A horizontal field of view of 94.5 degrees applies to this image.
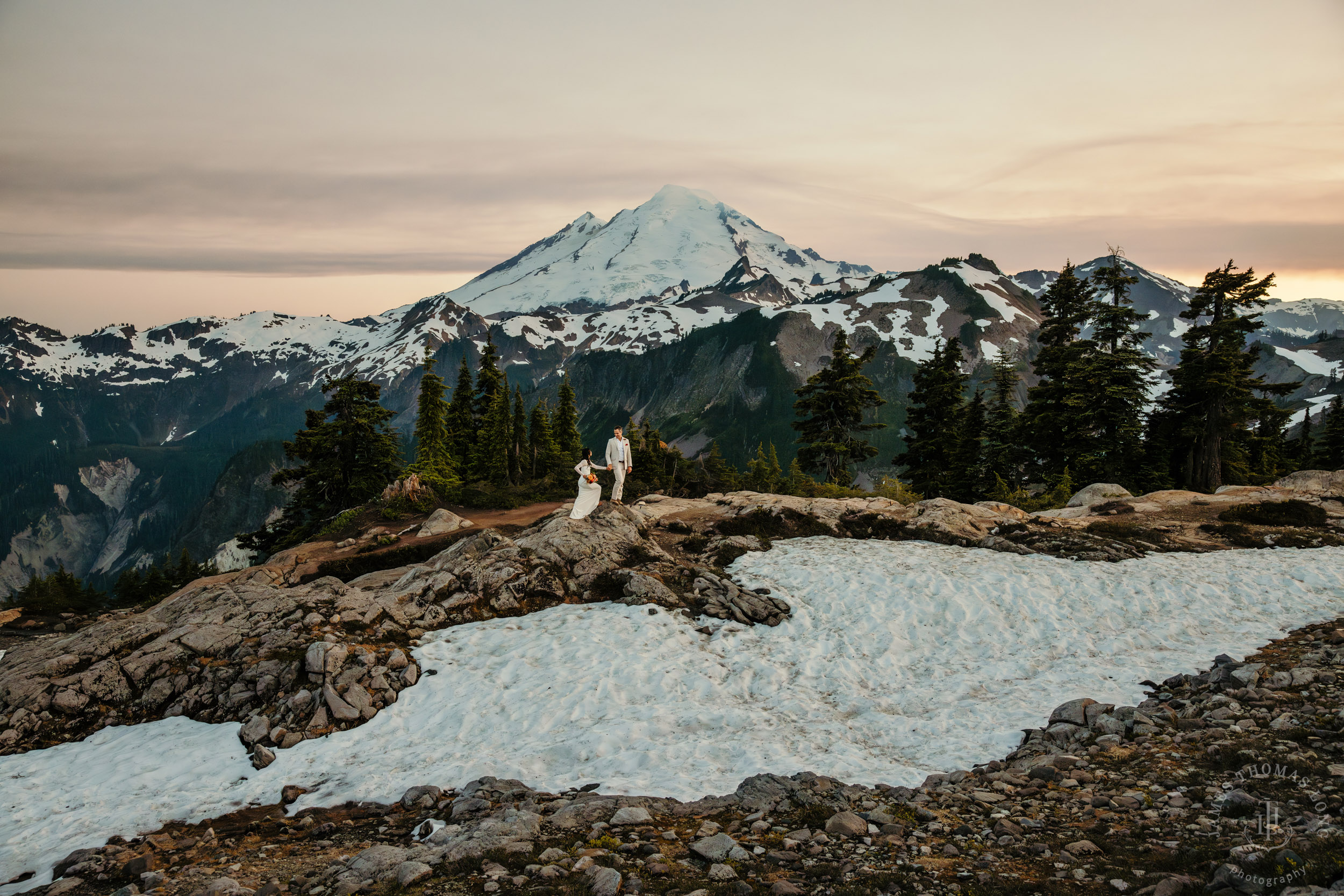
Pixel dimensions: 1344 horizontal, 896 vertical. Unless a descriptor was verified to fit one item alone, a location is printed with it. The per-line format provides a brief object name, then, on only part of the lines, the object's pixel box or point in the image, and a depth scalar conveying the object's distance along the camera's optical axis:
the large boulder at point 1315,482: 30.27
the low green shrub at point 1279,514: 23.62
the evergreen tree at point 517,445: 57.31
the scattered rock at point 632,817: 8.81
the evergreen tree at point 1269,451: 41.31
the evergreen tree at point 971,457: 45.84
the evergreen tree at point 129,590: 45.84
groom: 22.81
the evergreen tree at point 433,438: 48.31
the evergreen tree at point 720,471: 60.31
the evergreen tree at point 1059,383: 40.62
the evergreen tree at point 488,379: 60.22
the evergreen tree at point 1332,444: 58.94
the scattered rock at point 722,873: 7.20
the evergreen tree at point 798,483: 44.81
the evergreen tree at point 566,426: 66.94
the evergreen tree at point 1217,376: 35.81
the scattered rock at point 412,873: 7.34
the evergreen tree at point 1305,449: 59.84
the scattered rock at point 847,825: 8.16
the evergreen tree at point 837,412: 46.78
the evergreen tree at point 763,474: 56.81
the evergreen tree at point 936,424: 47.38
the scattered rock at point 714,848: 7.71
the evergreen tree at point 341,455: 48.91
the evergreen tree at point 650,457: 67.50
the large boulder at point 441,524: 32.72
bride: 21.92
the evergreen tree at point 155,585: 45.78
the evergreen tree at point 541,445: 62.78
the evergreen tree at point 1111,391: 37.78
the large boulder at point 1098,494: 31.78
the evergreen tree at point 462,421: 60.56
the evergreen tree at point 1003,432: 45.34
